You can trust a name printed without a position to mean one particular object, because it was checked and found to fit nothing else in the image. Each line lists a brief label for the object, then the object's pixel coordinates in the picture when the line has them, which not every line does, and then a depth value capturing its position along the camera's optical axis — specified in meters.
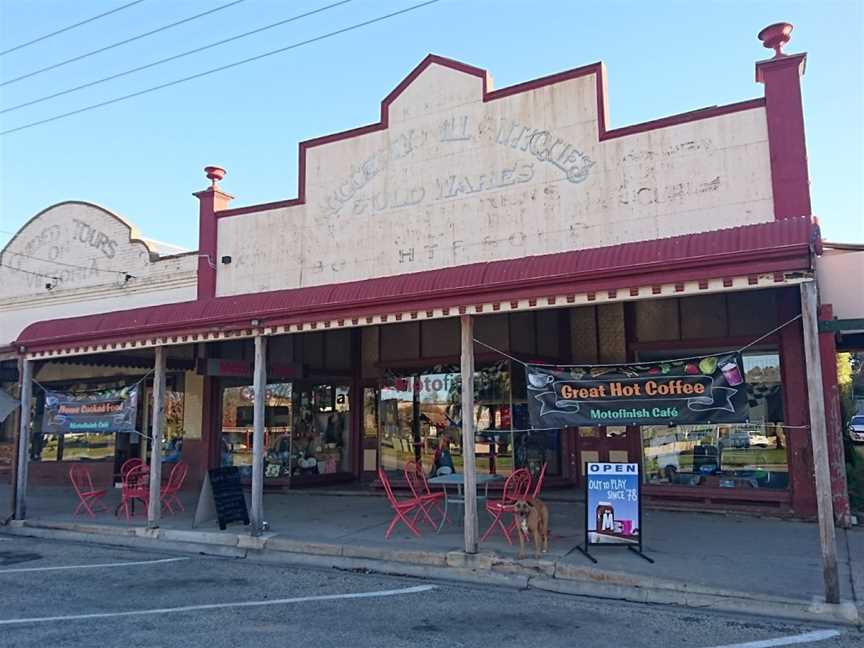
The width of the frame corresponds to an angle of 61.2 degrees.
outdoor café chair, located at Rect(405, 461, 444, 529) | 9.89
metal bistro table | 10.09
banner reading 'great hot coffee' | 7.90
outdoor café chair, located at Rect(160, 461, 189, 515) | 12.26
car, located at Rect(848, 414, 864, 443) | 27.98
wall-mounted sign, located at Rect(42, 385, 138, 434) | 12.45
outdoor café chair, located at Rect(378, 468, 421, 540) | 9.74
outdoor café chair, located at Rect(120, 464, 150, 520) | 12.23
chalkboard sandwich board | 10.93
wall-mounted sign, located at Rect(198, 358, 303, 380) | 14.41
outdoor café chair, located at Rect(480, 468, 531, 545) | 8.91
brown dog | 8.32
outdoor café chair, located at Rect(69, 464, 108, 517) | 12.79
